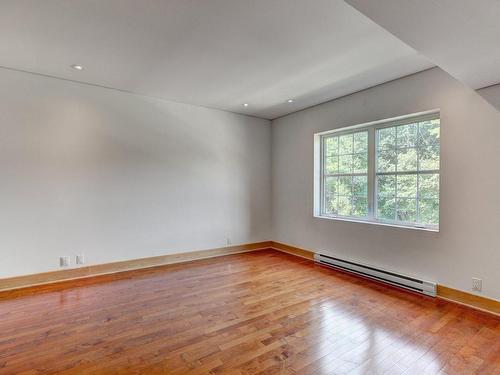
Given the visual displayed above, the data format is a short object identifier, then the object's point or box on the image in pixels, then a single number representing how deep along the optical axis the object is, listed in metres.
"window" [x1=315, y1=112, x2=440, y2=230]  3.28
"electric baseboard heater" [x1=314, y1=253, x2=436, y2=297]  3.09
